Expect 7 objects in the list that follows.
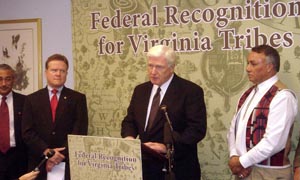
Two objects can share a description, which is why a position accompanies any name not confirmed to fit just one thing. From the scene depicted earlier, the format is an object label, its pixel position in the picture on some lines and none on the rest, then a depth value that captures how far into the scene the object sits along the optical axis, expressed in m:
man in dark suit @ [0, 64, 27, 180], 3.74
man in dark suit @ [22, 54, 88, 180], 3.49
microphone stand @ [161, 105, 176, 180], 2.39
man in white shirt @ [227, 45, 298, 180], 2.92
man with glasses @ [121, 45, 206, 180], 3.06
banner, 3.60
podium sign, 2.22
